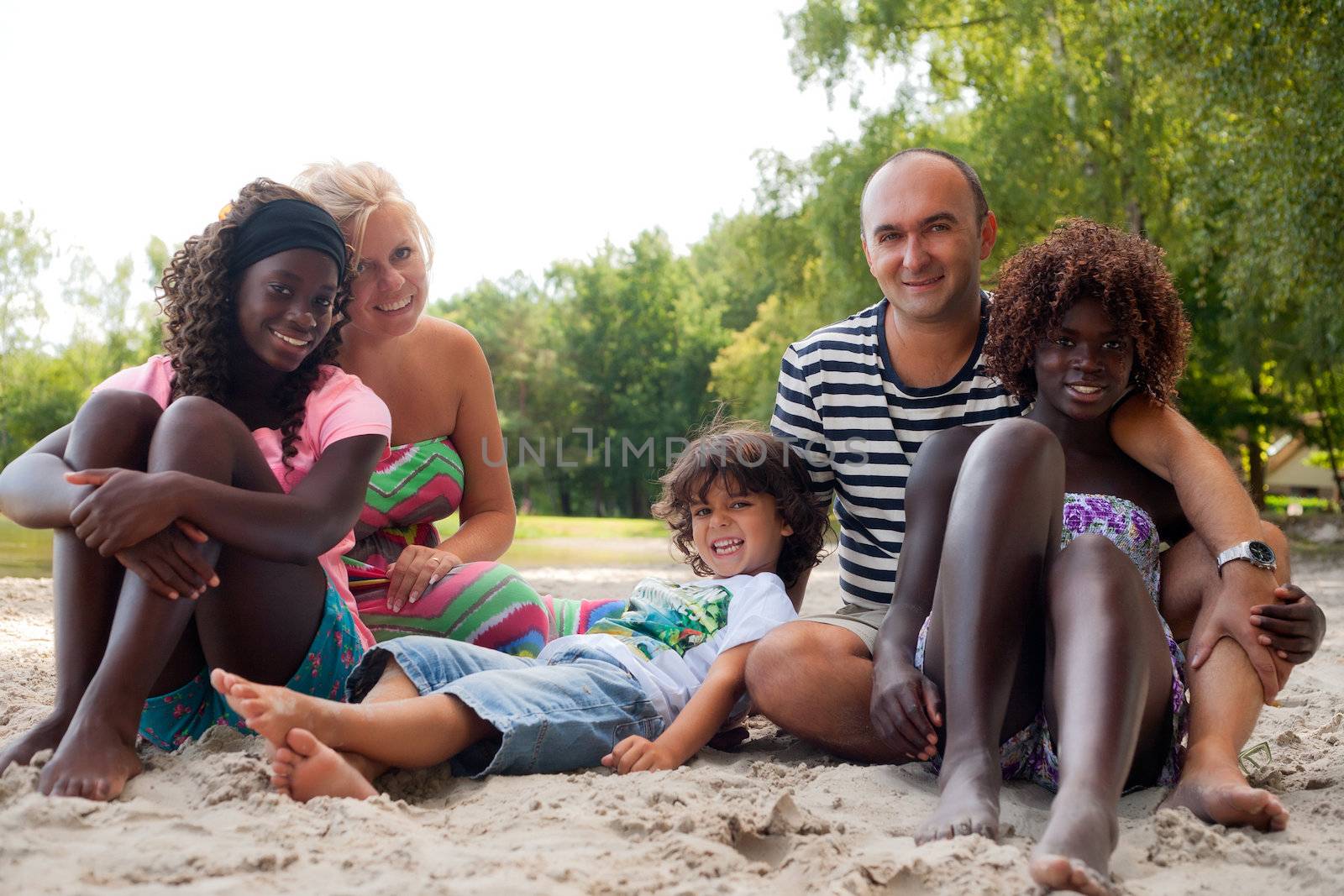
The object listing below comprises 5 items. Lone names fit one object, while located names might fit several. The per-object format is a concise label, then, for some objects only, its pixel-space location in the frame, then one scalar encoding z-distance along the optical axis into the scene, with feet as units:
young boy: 6.87
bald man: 7.62
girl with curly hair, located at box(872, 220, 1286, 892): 6.12
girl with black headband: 6.94
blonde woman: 10.11
